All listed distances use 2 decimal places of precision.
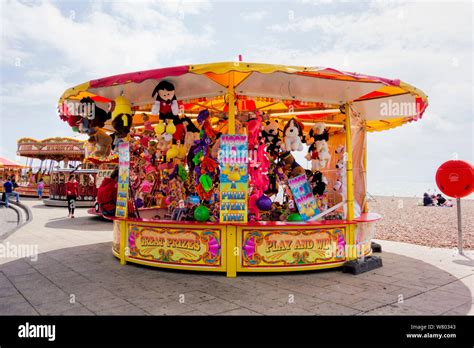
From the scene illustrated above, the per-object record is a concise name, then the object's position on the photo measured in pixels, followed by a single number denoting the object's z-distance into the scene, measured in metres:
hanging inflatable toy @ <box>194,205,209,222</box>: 6.10
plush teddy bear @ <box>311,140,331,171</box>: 7.21
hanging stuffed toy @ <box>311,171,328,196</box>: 7.23
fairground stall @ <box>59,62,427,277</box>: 5.94
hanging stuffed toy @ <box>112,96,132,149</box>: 6.62
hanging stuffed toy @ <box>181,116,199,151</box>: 7.27
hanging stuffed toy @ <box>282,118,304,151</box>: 7.11
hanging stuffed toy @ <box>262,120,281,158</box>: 7.19
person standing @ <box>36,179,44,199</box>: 28.72
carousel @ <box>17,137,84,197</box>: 28.67
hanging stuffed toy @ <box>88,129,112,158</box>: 7.89
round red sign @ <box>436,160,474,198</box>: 8.22
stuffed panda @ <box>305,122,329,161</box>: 7.32
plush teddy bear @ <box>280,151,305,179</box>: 7.36
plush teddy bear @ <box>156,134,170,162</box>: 7.20
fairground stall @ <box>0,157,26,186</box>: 33.94
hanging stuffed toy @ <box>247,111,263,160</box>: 6.96
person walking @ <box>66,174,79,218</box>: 15.84
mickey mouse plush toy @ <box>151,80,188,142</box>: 6.10
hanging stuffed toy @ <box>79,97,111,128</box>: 7.25
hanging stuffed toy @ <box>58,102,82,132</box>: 7.35
